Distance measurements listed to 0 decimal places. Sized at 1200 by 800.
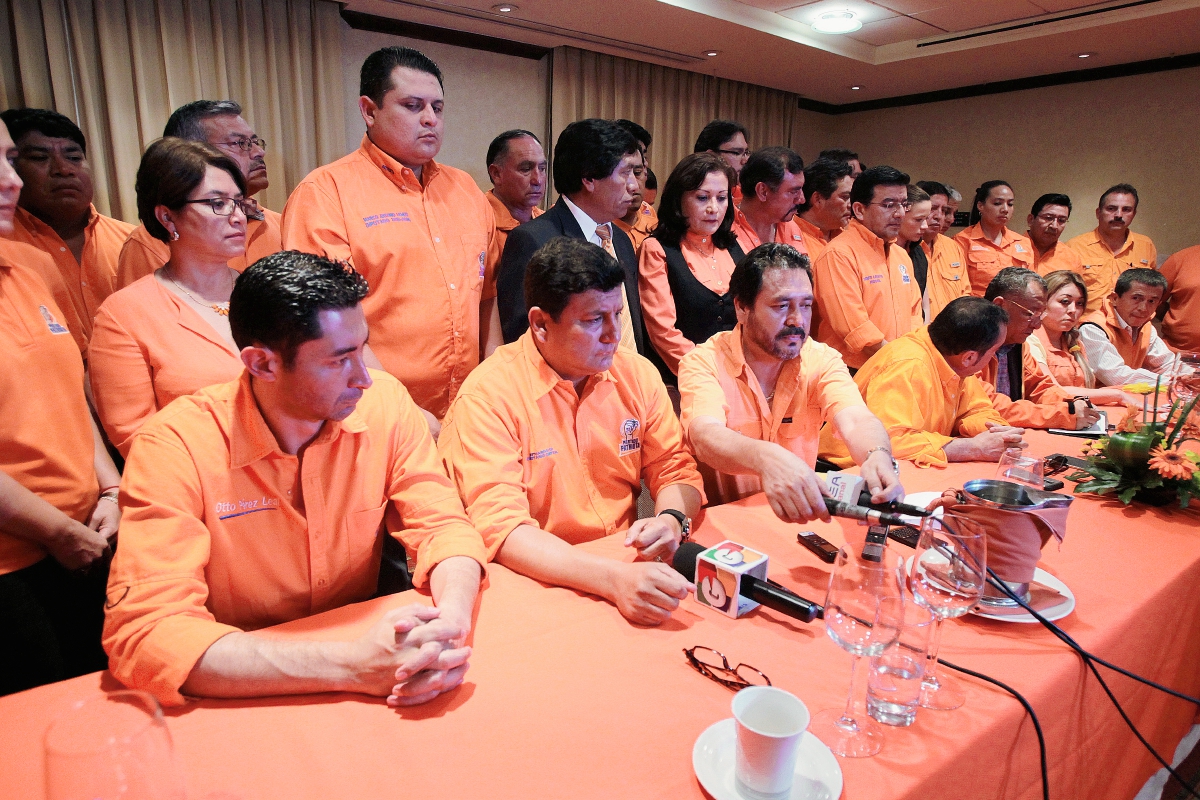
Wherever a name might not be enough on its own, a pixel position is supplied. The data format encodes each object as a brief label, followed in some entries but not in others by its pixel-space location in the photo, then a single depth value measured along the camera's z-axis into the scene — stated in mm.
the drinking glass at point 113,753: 527
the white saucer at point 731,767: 836
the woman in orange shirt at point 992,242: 5020
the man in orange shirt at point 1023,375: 2740
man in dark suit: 2367
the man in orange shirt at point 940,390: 2230
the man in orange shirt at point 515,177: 3305
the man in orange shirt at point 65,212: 2455
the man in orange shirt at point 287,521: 980
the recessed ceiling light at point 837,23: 5008
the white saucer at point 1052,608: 1238
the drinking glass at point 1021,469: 1649
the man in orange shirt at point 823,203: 3773
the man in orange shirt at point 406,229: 2150
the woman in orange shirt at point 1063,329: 3508
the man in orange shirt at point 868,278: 3344
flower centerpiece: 1791
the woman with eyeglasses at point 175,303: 1669
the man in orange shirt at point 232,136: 2537
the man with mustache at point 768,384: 1911
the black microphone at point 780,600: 1188
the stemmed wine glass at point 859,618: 947
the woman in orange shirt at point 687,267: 2840
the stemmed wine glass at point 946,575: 1047
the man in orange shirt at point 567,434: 1479
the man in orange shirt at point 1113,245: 5332
